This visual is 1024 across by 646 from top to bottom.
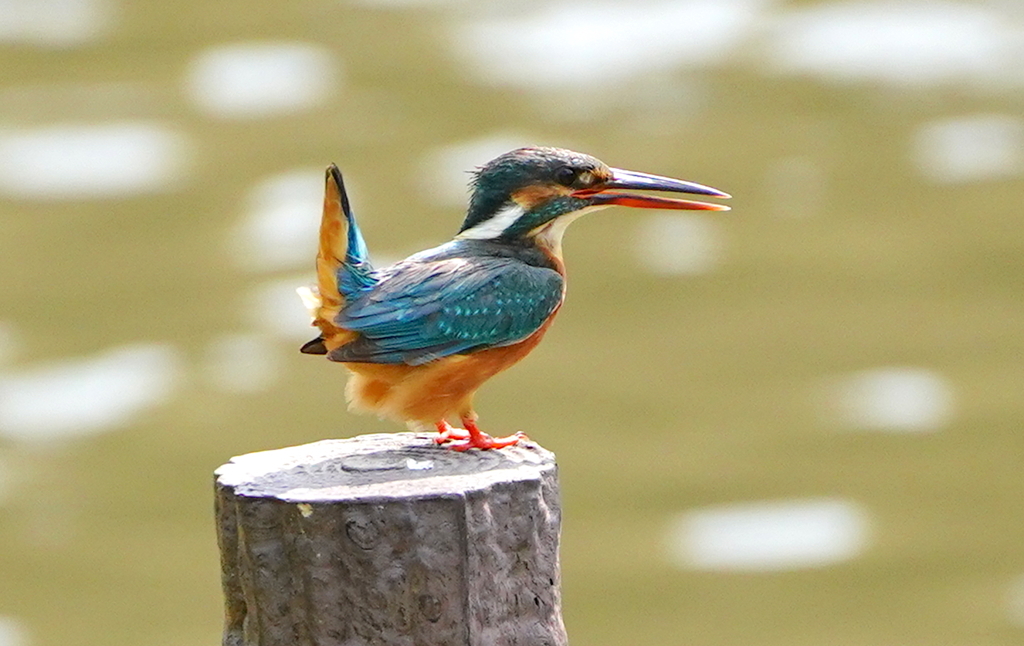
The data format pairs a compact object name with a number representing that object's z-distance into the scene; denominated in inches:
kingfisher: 375.2
